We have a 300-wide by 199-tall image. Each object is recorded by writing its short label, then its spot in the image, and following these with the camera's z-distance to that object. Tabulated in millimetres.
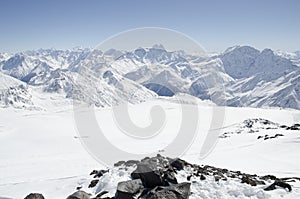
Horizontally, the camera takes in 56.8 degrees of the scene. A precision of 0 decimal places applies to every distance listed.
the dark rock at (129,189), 16047
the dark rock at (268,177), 19405
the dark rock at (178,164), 20188
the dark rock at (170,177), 17531
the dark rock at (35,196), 16759
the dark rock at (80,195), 16719
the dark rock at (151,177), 17094
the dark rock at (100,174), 21912
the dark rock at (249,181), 17828
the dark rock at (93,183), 19906
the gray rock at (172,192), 15023
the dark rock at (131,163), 21659
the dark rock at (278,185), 16719
